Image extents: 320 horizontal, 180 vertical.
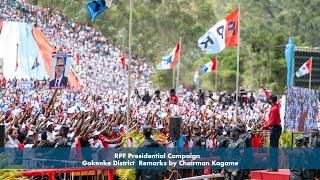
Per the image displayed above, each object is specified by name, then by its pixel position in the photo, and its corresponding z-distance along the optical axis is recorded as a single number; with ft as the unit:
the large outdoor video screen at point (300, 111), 83.76
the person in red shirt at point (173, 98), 111.14
